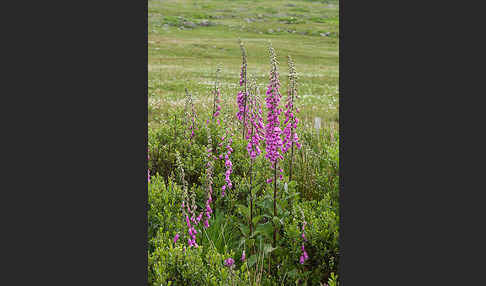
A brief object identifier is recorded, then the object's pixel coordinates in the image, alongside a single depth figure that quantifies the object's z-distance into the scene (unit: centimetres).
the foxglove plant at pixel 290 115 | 366
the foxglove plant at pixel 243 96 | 395
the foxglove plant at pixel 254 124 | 390
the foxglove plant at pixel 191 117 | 505
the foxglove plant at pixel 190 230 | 324
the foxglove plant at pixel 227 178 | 383
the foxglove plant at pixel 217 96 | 488
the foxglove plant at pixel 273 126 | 359
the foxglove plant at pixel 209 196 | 344
